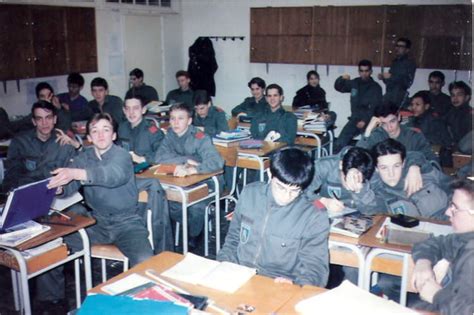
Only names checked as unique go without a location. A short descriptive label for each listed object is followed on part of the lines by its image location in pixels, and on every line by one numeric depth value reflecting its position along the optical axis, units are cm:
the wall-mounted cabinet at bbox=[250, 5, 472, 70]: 761
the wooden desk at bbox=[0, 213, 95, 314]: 254
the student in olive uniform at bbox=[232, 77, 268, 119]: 720
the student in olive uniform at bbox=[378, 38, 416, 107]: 729
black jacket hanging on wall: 975
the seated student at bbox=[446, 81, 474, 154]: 552
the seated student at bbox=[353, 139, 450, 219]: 309
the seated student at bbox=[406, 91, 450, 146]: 548
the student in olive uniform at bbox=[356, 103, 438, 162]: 449
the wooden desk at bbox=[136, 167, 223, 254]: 370
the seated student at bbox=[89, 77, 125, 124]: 674
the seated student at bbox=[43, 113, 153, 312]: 313
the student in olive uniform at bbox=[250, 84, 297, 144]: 564
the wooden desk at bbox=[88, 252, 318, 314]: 189
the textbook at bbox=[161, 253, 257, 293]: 203
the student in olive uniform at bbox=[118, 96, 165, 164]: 482
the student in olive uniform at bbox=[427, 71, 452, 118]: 635
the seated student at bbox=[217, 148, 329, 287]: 224
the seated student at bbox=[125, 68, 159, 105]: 805
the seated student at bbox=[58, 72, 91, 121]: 681
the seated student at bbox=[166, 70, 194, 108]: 788
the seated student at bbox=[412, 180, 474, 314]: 183
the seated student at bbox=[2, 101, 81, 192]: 400
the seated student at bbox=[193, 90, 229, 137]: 591
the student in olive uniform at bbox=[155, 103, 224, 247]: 403
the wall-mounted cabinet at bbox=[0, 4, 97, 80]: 677
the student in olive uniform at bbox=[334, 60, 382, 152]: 747
